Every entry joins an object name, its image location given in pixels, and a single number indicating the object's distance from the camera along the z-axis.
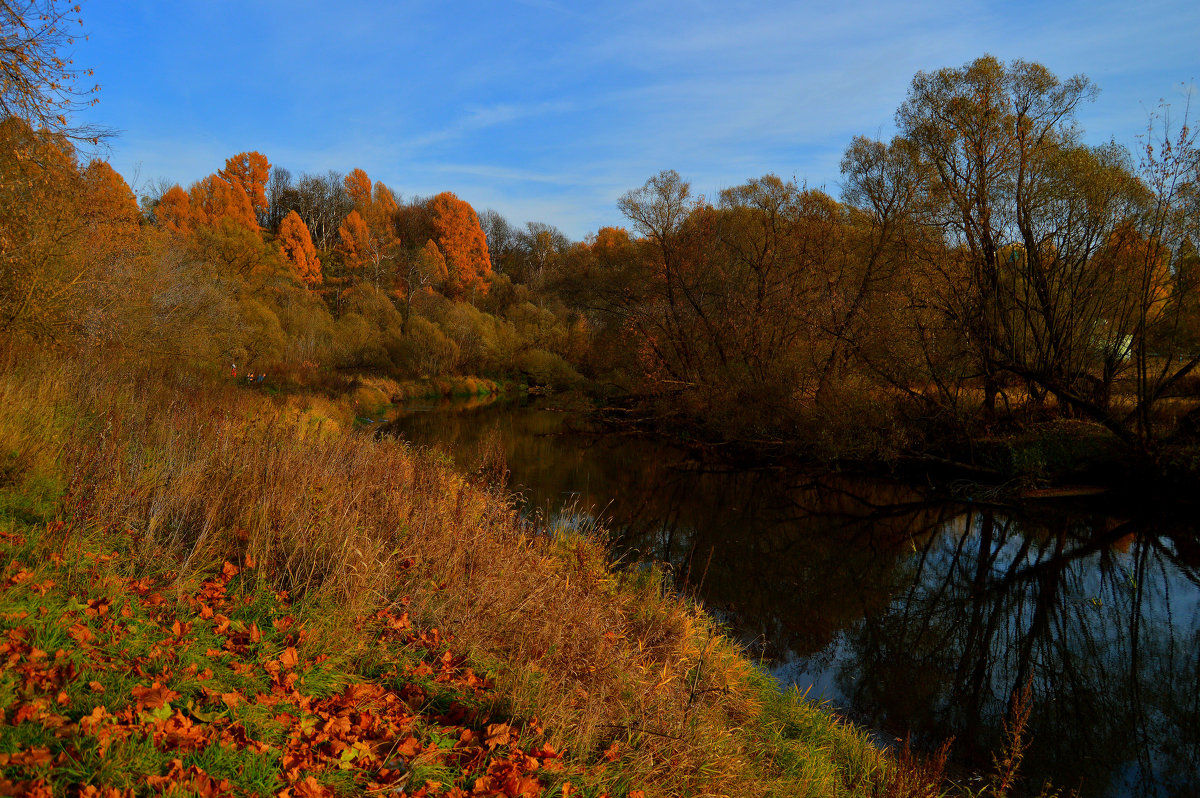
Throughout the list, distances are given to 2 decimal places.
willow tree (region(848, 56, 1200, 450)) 15.61
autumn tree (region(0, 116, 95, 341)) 10.96
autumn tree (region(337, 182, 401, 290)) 49.86
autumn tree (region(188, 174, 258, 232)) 49.59
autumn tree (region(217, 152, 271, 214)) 58.00
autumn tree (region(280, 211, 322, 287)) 48.03
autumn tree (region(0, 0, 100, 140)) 6.50
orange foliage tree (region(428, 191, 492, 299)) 56.53
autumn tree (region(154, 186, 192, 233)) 42.77
